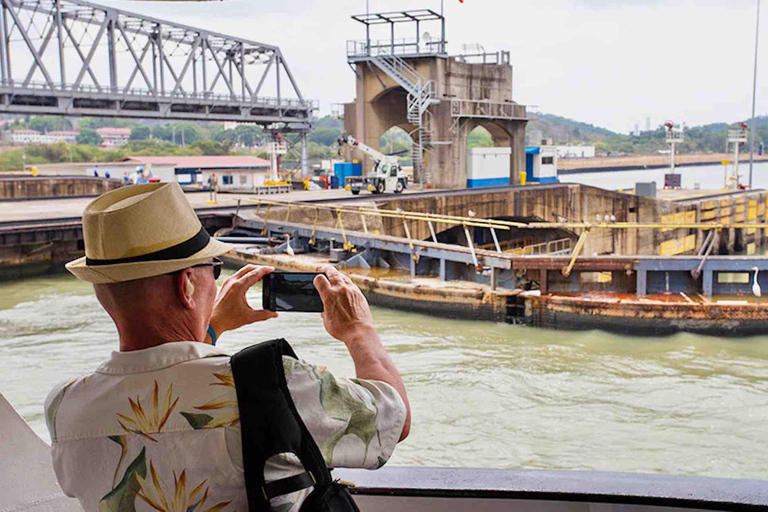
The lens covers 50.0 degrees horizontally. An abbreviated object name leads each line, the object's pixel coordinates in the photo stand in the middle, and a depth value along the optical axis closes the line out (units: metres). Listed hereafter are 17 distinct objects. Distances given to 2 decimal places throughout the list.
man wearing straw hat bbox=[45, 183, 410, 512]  1.49
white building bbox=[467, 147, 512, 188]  37.28
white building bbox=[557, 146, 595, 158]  98.66
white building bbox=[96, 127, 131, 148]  101.28
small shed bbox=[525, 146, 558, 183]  41.00
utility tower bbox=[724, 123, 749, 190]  46.19
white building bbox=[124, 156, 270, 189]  37.75
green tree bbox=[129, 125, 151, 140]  90.06
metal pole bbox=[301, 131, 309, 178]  45.47
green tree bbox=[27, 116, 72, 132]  86.50
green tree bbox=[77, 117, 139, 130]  86.06
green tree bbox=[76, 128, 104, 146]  87.41
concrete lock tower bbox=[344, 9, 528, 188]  36.12
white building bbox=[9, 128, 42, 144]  87.11
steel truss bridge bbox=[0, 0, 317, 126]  36.28
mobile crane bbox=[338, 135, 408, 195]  31.72
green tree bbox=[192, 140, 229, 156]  76.71
